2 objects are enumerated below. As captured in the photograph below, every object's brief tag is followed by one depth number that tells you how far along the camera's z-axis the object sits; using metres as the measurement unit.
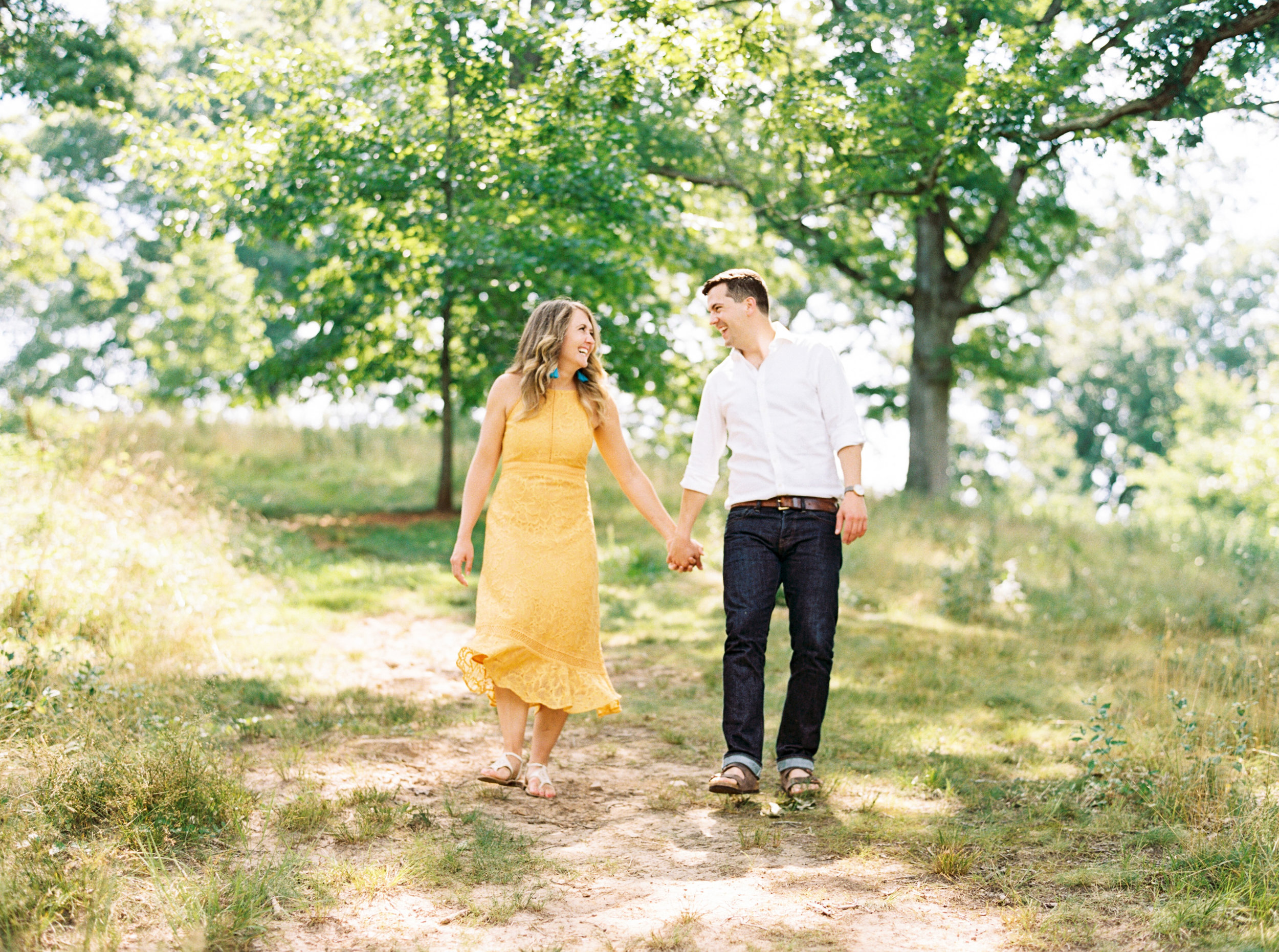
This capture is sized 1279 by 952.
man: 4.72
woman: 4.71
